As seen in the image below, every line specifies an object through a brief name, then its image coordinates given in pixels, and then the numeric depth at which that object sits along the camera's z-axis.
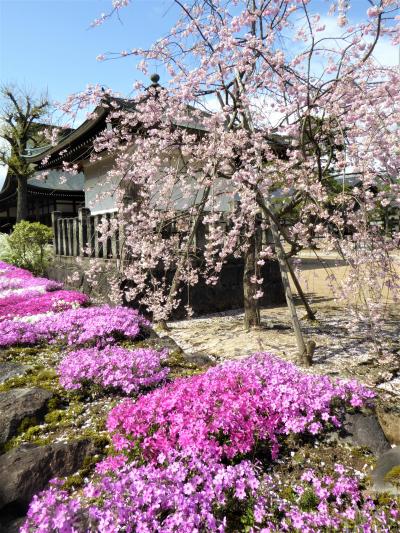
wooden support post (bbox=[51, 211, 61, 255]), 13.45
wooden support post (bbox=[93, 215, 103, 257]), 9.94
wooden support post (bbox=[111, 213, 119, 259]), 8.95
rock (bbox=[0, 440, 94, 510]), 2.95
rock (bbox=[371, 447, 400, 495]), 2.82
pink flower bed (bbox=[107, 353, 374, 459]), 3.22
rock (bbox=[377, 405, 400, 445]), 3.60
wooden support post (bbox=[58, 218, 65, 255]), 12.88
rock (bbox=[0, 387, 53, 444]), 3.99
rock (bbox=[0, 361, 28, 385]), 5.42
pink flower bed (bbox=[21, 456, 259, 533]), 2.32
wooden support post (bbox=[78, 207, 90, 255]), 11.20
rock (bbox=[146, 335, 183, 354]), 6.20
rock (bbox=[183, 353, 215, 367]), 5.68
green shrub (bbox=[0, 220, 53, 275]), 15.57
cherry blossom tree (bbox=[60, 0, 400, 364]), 5.29
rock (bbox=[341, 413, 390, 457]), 3.43
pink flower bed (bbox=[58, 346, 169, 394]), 4.62
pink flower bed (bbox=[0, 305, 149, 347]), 6.53
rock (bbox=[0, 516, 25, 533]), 2.68
